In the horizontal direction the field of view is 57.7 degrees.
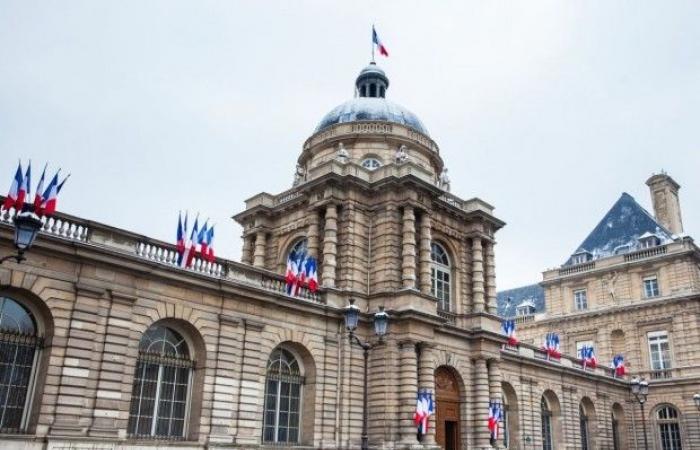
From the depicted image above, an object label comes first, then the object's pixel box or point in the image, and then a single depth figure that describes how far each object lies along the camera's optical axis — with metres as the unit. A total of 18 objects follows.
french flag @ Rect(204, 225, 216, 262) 22.58
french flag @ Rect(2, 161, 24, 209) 17.95
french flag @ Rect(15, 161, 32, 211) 18.08
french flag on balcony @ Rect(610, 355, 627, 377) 45.22
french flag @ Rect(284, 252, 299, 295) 25.25
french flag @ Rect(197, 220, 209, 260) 22.45
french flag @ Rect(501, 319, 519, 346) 34.66
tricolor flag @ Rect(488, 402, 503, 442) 29.34
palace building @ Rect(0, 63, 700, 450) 18.59
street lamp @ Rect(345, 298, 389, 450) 18.98
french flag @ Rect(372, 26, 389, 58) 36.88
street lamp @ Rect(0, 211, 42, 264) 11.84
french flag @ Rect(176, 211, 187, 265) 22.00
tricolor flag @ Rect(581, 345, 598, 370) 42.84
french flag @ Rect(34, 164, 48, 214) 18.30
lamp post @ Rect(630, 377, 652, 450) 32.19
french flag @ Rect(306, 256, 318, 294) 25.88
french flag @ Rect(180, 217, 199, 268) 22.02
